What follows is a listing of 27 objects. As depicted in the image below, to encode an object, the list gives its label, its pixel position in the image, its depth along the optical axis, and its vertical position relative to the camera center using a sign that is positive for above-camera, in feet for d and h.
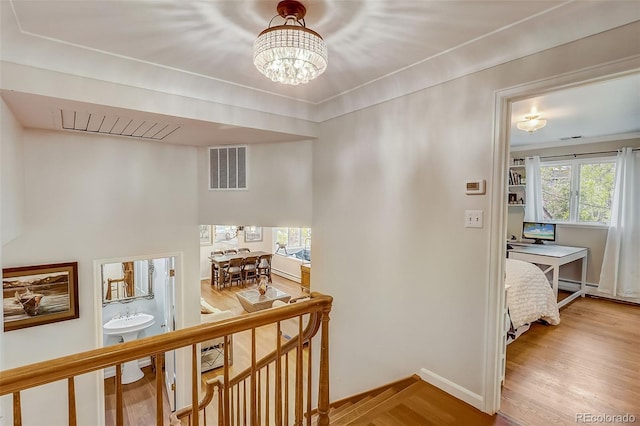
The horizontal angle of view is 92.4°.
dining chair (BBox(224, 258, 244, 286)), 27.20 -6.01
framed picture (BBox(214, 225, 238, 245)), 31.17 -3.20
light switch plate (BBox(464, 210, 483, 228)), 6.43 -0.29
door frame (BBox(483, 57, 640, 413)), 6.12 -0.89
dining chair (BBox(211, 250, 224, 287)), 27.43 -6.40
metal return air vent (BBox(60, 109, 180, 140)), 8.04 +2.28
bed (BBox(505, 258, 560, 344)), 10.24 -3.34
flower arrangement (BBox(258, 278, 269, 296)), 22.25 -6.21
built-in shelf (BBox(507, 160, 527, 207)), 17.92 +1.19
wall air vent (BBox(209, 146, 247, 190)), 12.06 +1.44
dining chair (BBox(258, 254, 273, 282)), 29.29 -6.05
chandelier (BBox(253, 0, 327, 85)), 4.54 +2.31
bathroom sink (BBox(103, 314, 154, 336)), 15.05 -6.13
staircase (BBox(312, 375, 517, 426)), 6.15 -4.32
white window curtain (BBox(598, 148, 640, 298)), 14.06 -1.18
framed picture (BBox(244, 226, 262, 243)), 31.73 -3.24
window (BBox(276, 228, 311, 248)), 32.30 -3.52
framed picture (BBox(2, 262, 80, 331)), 9.05 -2.82
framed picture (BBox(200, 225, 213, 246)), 29.60 -3.18
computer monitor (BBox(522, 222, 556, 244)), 16.81 -1.45
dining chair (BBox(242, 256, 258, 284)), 28.22 -6.09
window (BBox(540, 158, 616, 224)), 15.44 +0.85
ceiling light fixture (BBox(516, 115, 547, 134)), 11.67 +3.15
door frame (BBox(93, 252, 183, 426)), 10.32 -4.13
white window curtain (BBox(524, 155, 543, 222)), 17.44 +0.89
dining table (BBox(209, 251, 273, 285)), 26.94 -4.87
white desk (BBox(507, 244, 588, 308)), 13.76 -2.36
